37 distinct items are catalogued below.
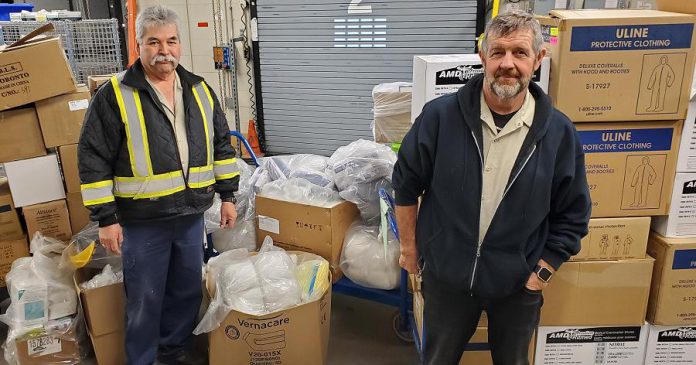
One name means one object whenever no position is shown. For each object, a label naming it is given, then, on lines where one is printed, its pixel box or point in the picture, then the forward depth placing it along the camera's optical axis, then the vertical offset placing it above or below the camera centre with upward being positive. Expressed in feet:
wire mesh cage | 12.21 -0.08
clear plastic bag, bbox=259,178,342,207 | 9.20 -2.72
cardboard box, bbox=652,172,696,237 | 6.78 -2.25
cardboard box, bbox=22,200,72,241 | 9.30 -3.14
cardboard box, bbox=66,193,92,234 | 9.57 -3.13
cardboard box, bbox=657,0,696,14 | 6.37 +0.33
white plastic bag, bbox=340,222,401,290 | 8.70 -3.64
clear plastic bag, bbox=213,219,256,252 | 9.88 -3.63
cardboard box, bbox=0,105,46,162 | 8.96 -1.62
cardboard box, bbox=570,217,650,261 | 6.89 -2.63
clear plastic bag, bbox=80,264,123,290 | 8.03 -3.62
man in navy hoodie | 5.15 -1.43
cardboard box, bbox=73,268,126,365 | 7.98 -4.22
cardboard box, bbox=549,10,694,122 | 6.23 -0.37
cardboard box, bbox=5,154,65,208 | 9.14 -2.43
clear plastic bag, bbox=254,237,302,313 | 7.71 -3.54
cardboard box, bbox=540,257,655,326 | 7.04 -3.42
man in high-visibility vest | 6.64 -1.69
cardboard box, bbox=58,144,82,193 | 9.36 -2.22
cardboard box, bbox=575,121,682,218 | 6.63 -1.63
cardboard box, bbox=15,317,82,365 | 8.08 -4.63
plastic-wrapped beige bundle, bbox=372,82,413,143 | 9.50 -1.35
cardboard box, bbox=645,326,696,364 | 7.41 -4.30
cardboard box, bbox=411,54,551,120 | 6.86 -0.49
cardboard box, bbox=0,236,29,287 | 9.45 -3.75
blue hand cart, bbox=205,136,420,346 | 8.52 -4.36
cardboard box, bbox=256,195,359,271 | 8.96 -3.20
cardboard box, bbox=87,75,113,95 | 9.73 -0.80
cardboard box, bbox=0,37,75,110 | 8.64 -0.55
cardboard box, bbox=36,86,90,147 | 9.15 -1.33
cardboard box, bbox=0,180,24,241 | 9.23 -3.09
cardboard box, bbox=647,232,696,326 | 6.93 -3.24
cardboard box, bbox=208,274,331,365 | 7.68 -4.34
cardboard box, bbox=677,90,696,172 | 6.56 -1.37
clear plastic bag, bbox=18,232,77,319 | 8.11 -3.68
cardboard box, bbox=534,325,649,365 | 7.40 -4.28
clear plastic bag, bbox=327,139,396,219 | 9.11 -2.37
